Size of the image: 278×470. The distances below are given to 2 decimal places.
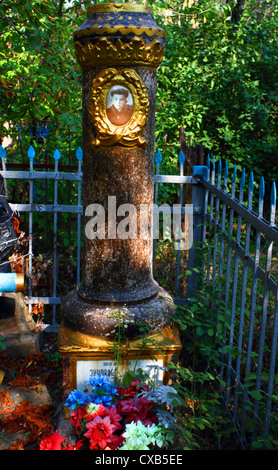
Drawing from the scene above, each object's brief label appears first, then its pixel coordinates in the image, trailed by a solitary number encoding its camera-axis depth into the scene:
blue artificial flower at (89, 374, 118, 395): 2.35
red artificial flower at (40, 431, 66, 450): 2.14
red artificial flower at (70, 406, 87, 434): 2.25
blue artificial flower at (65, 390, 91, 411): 2.31
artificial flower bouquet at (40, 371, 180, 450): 2.04
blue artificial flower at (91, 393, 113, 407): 2.27
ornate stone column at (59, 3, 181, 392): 2.38
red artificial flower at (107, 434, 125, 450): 2.10
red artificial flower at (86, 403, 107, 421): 2.20
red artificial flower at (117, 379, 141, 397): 2.35
